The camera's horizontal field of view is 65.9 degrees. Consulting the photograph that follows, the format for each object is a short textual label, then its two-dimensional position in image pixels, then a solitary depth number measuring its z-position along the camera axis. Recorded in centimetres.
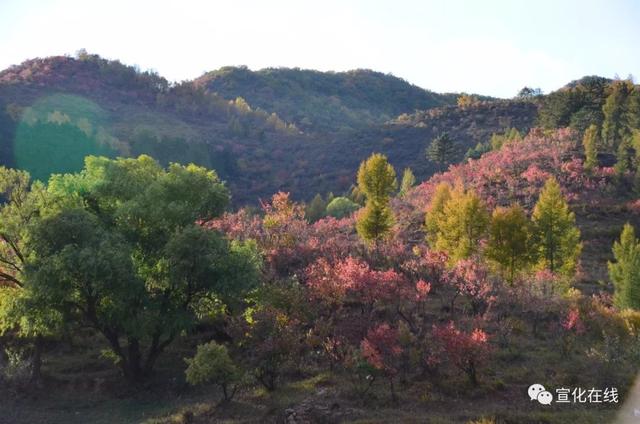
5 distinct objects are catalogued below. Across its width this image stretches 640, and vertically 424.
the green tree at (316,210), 6486
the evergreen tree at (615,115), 6481
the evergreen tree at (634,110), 6298
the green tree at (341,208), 6469
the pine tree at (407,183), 7174
